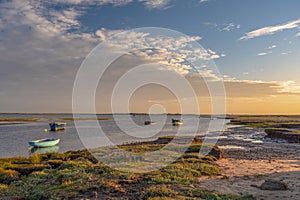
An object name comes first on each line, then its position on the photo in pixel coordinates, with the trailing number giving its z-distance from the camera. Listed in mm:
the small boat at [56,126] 66683
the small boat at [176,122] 89751
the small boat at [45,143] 35544
